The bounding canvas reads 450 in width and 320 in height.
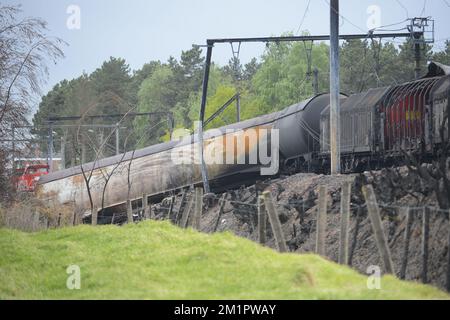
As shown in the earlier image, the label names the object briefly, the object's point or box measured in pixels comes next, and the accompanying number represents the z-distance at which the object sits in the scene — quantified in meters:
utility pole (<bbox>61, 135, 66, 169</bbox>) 56.93
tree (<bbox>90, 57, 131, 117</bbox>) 113.58
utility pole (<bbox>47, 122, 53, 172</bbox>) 52.03
